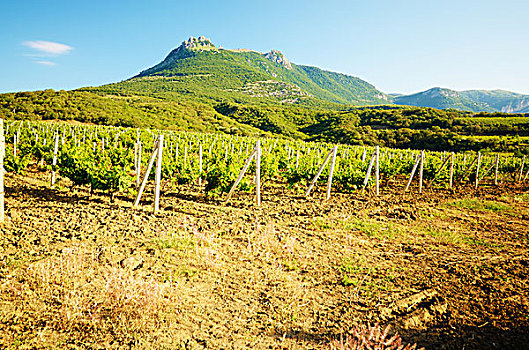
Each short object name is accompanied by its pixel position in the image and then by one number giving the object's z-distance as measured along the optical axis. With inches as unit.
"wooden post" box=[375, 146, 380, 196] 436.5
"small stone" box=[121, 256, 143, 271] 177.3
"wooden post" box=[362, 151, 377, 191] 435.5
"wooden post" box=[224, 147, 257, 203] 344.8
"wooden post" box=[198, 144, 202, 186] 406.7
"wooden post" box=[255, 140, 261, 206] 362.3
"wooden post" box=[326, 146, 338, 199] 407.6
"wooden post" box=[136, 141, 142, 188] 374.9
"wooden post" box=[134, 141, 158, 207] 290.8
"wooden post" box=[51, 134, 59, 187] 388.5
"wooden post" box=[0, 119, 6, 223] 223.1
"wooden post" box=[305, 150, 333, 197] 404.6
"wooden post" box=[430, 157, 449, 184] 546.0
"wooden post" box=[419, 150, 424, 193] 495.8
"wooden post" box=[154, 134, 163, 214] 285.1
